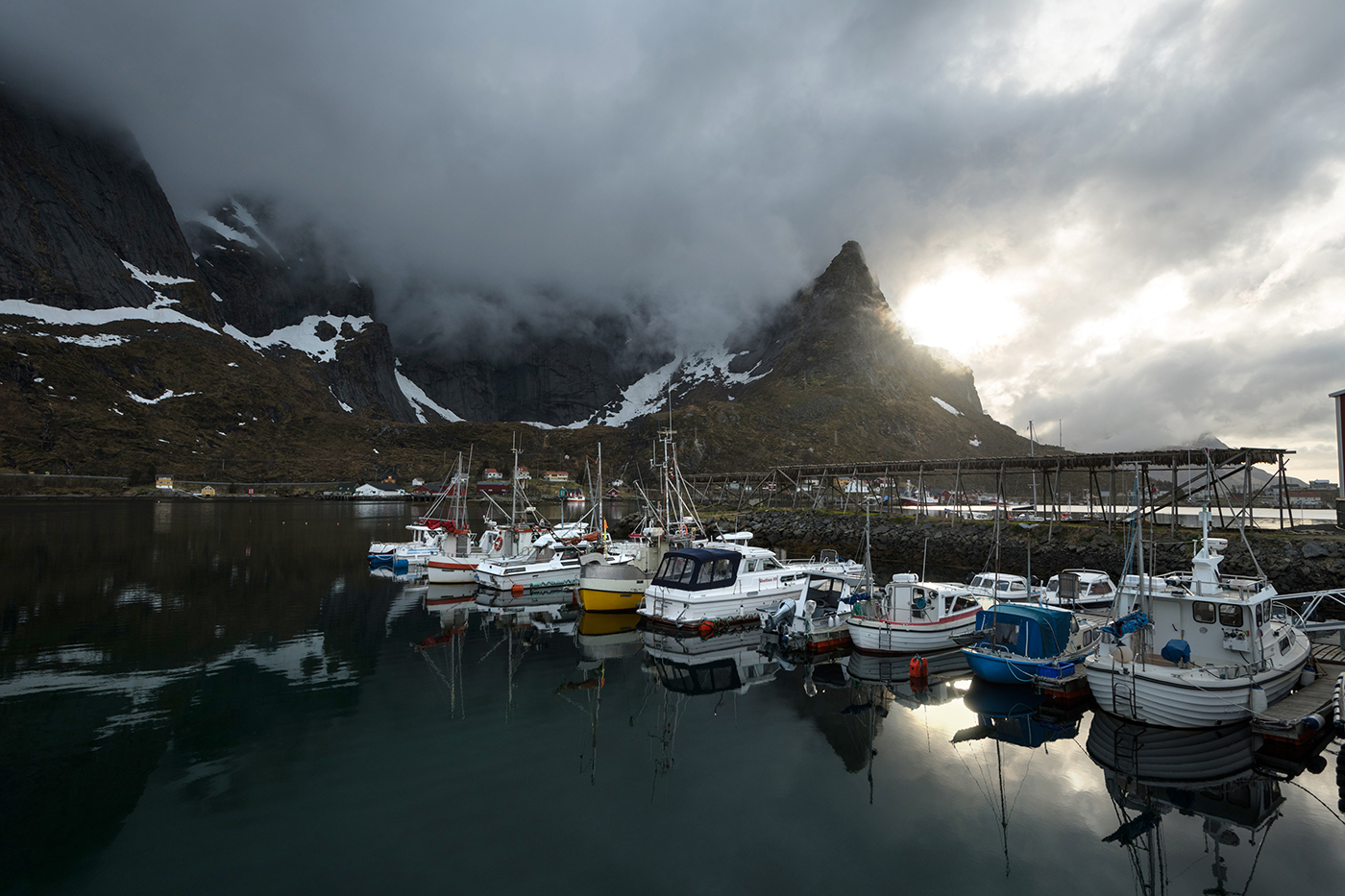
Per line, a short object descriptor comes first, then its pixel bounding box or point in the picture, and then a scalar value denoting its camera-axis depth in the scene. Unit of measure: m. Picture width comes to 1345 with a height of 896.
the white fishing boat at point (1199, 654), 15.10
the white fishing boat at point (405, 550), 49.94
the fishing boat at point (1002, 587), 29.00
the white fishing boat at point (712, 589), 27.98
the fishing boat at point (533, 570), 39.12
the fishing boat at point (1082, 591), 29.51
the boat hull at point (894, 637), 23.53
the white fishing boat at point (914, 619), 23.62
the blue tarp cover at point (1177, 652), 16.09
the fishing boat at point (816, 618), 25.36
